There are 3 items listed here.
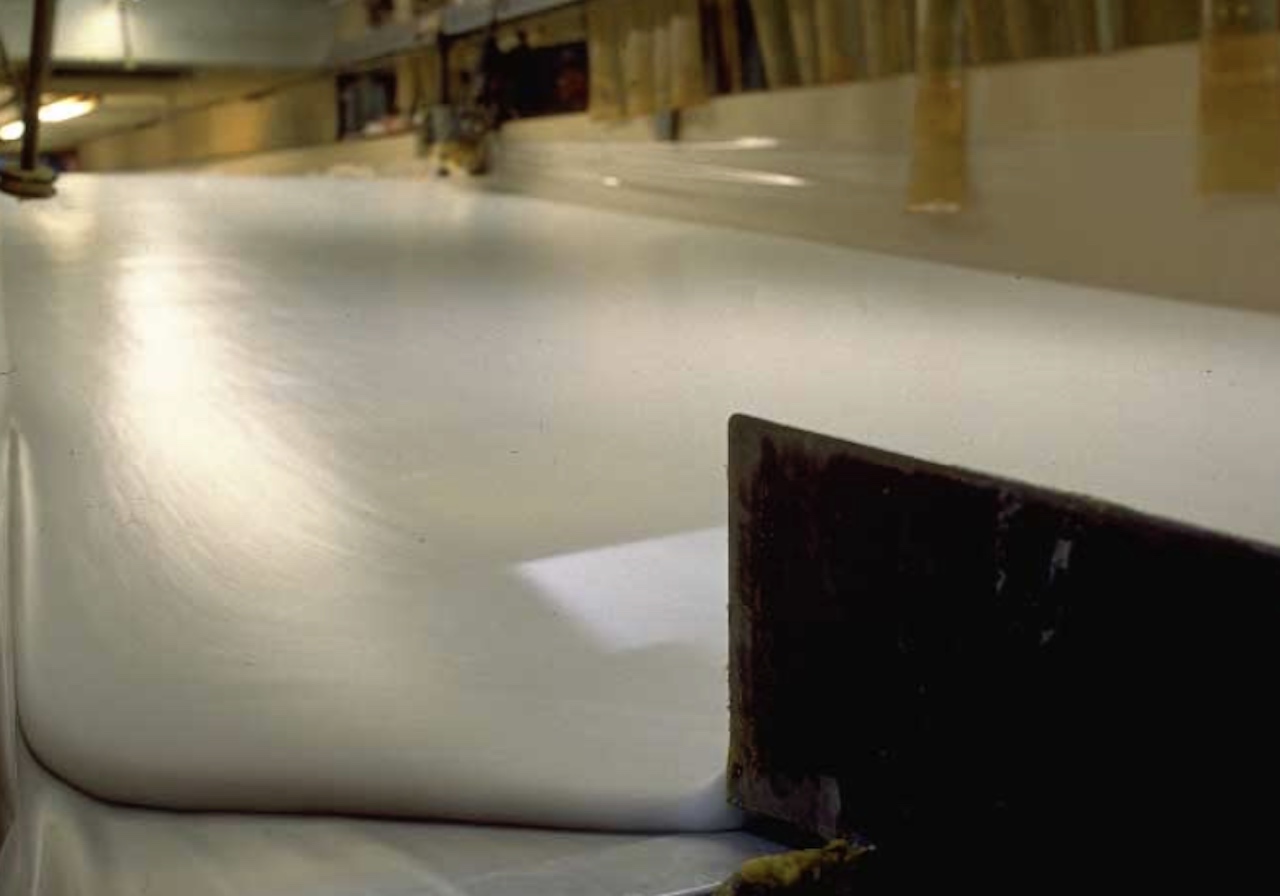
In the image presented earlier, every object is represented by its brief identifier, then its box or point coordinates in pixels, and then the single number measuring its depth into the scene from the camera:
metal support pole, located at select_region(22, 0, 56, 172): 1.68
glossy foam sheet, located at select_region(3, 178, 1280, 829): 0.66
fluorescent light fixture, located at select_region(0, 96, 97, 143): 4.96
